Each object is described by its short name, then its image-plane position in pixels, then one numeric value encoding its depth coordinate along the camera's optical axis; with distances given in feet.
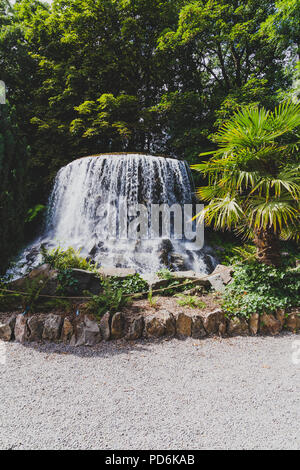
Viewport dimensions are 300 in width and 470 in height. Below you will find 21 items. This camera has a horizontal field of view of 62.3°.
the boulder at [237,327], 11.39
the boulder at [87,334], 10.50
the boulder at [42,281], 12.85
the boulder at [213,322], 11.35
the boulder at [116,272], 15.30
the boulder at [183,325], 11.26
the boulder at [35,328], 10.79
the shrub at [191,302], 12.50
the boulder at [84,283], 13.39
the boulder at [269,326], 11.43
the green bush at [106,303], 11.47
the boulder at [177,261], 23.61
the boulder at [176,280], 14.78
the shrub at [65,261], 14.15
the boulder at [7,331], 10.87
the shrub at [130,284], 14.38
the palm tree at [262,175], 12.05
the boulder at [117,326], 10.85
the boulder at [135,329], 10.89
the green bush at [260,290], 11.76
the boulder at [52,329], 10.77
